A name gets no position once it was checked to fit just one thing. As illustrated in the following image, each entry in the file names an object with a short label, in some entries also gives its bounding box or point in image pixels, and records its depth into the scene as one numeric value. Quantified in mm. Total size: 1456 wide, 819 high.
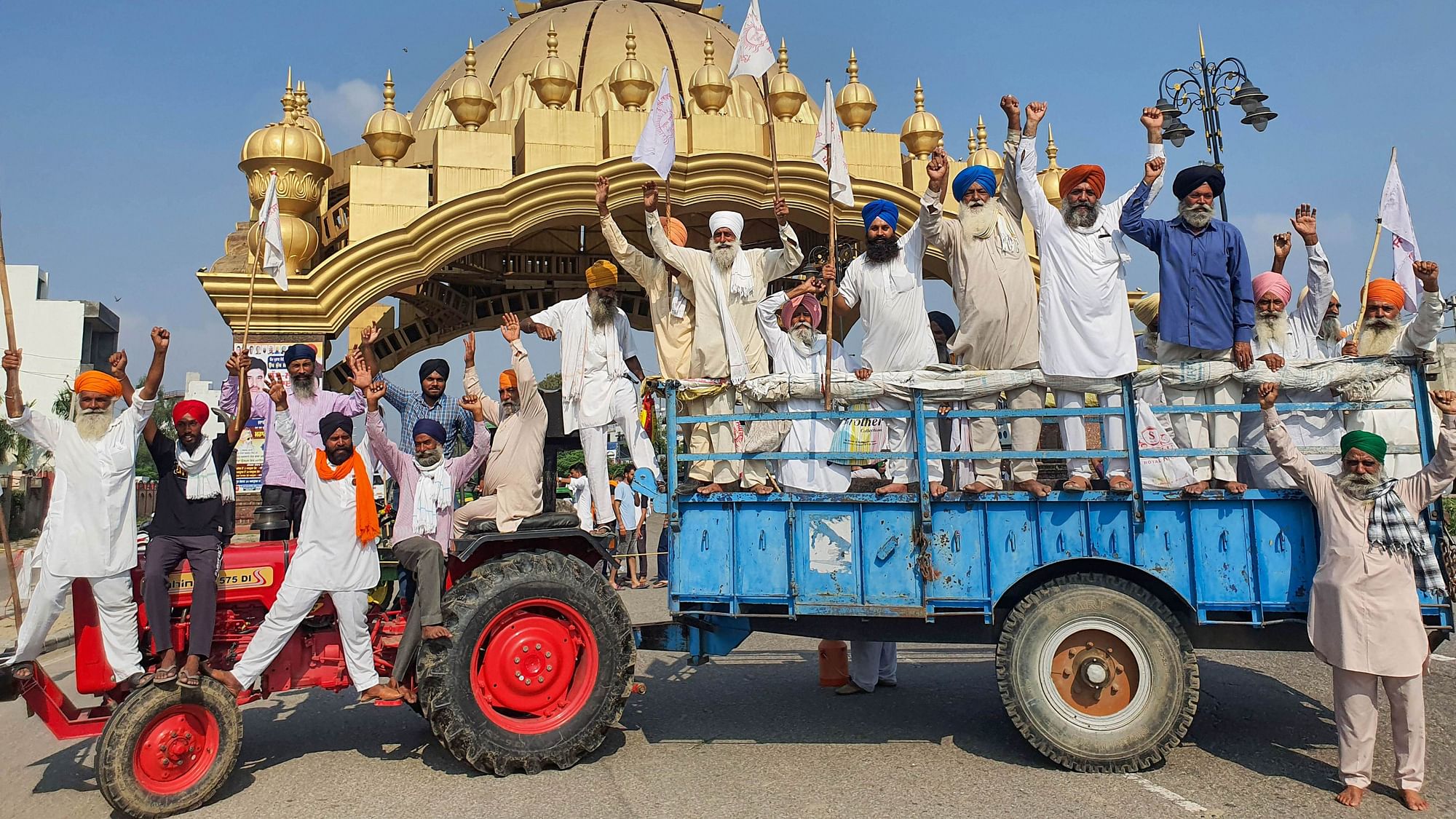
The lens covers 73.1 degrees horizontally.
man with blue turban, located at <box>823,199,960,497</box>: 5812
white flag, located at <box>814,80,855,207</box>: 6387
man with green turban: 4066
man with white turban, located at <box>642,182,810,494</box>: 6016
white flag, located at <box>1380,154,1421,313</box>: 6555
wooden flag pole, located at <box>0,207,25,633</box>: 4590
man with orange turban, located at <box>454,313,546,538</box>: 5148
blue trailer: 4461
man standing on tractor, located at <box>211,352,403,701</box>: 4473
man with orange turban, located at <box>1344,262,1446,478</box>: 4445
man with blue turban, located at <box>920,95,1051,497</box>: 5609
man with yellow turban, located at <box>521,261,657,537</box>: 5906
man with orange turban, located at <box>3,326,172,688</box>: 4297
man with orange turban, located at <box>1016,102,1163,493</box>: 5066
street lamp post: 11234
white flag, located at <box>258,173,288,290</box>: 6820
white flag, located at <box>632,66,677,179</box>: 6867
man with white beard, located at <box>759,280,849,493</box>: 6180
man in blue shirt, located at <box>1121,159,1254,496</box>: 5125
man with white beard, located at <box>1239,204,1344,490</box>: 4691
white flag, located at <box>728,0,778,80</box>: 6883
